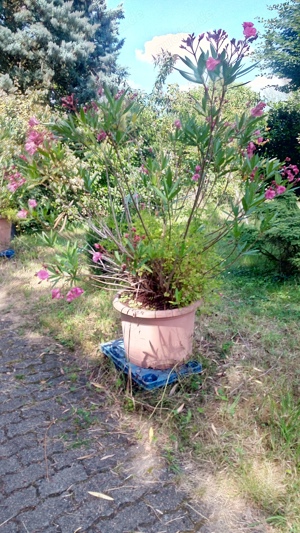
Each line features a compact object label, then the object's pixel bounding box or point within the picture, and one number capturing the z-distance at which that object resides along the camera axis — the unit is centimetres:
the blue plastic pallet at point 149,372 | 196
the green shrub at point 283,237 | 345
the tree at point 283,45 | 1167
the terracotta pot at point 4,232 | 505
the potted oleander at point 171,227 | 175
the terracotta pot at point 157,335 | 204
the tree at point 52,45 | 1340
